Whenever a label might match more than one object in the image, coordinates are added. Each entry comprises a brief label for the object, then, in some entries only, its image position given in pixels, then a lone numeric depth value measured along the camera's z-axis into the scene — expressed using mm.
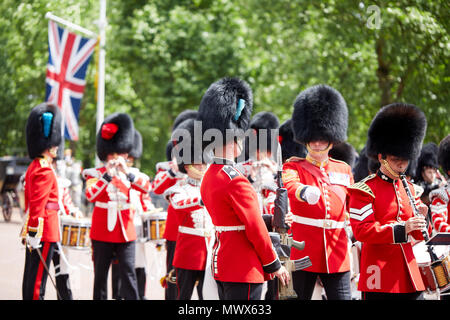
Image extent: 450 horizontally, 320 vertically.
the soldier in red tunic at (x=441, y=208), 9844
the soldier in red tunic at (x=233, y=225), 7922
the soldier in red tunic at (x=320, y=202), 9492
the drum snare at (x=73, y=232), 13352
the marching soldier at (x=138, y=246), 13641
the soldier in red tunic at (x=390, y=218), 8500
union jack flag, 27344
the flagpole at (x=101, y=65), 31547
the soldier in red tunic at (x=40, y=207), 11984
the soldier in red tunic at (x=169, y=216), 12977
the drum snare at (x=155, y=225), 14219
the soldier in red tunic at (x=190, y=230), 11422
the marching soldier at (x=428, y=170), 14805
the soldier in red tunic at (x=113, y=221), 12875
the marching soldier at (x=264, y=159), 12204
